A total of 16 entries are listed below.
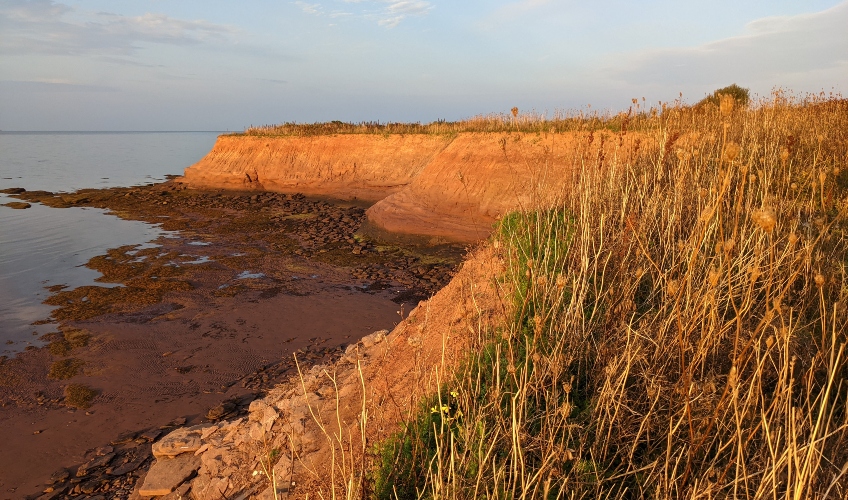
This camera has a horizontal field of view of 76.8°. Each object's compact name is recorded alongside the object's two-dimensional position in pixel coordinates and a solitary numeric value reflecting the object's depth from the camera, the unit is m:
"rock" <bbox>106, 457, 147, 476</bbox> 6.46
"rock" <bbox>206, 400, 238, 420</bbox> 7.55
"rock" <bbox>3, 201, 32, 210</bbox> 27.08
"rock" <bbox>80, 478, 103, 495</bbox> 6.15
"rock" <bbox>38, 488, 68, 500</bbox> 6.09
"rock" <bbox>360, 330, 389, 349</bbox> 7.87
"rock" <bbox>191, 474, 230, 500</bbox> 5.04
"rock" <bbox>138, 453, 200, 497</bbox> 5.61
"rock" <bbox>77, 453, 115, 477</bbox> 6.48
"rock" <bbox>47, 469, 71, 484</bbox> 6.36
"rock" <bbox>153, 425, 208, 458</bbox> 6.20
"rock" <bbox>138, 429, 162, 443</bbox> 7.18
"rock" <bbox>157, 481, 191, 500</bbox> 5.42
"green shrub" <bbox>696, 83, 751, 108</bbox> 18.97
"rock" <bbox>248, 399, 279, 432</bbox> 5.89
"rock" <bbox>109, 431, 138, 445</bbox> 7.13
